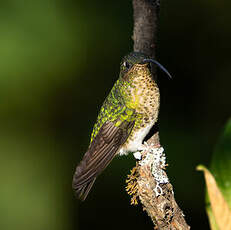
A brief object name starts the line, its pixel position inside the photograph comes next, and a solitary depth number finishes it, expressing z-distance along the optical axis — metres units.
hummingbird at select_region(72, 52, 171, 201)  2.99
